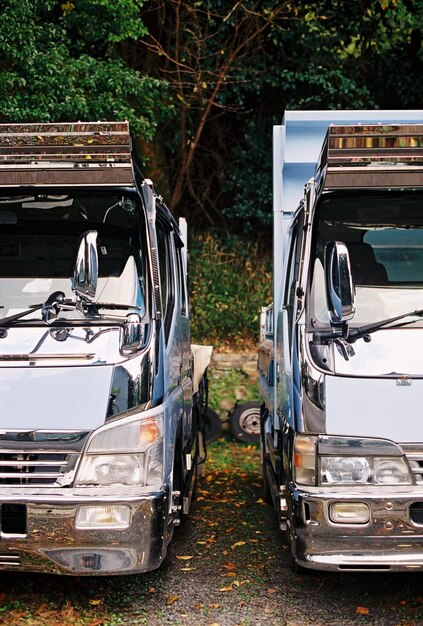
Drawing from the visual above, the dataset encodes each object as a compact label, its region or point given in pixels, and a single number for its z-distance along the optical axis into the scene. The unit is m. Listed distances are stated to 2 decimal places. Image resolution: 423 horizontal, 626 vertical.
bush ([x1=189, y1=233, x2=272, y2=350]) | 14.59
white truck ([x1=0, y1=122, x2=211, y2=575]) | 4.84
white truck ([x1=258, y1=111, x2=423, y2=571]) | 4.82
